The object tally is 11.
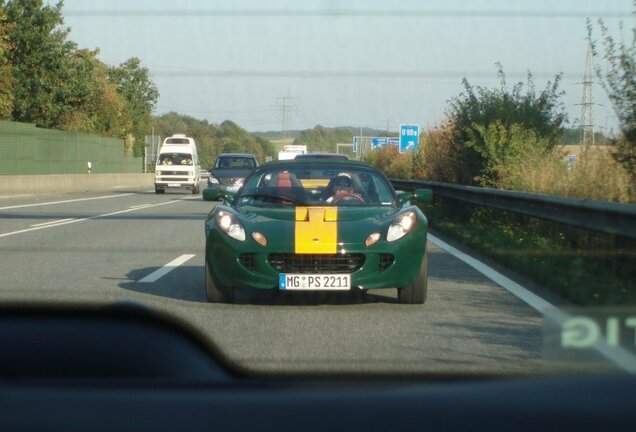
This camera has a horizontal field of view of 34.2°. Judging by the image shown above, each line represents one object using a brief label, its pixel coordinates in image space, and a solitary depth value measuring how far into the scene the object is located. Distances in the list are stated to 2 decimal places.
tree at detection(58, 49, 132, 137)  60.25
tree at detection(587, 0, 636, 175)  12.74
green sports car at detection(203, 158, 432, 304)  8.83
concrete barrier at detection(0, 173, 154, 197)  37.75
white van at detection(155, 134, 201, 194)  45.00
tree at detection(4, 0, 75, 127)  56.75
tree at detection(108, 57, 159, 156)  98.81
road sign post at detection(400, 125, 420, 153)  47.53
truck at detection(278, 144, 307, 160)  50.06
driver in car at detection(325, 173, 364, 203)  10.08
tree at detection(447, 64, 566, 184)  22.39
